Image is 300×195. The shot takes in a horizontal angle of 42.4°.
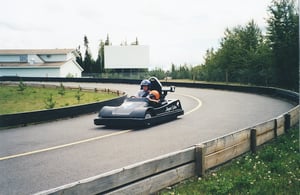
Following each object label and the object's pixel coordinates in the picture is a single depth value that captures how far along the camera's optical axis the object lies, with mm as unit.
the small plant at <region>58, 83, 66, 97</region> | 32878
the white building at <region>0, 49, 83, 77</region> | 70875
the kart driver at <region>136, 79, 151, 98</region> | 14249
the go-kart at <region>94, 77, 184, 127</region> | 12805
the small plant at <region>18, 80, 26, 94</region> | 36231
